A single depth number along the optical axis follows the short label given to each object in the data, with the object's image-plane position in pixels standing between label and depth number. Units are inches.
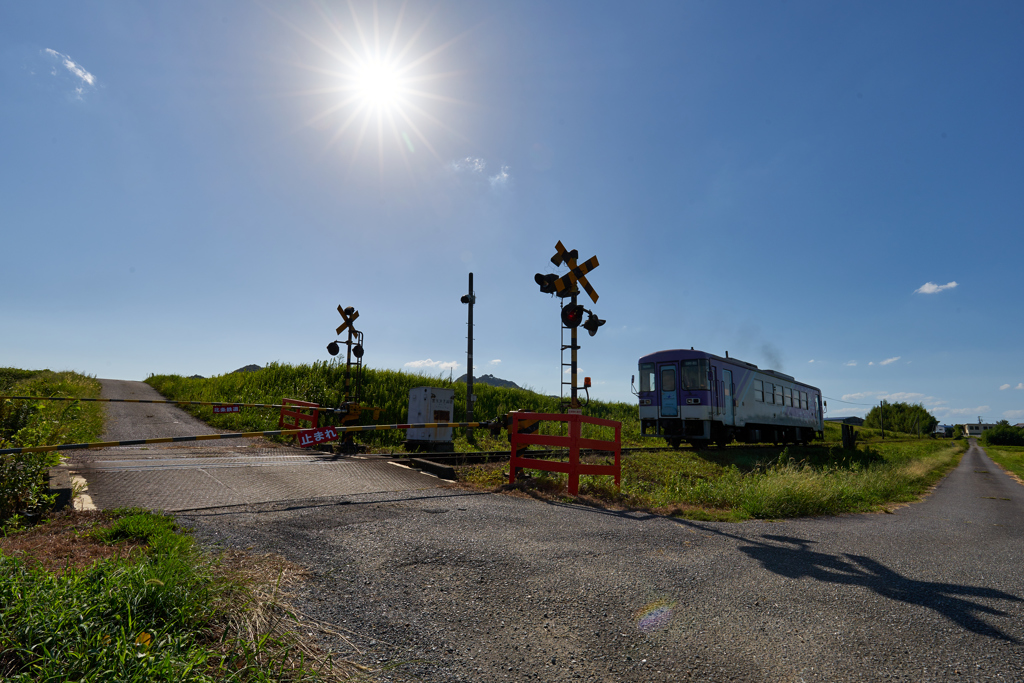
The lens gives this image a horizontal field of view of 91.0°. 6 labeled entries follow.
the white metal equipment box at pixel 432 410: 439.5
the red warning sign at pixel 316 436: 328.3
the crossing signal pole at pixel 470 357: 589.3
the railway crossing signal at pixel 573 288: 353.7
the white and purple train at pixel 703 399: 675.4
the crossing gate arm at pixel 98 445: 180.1
